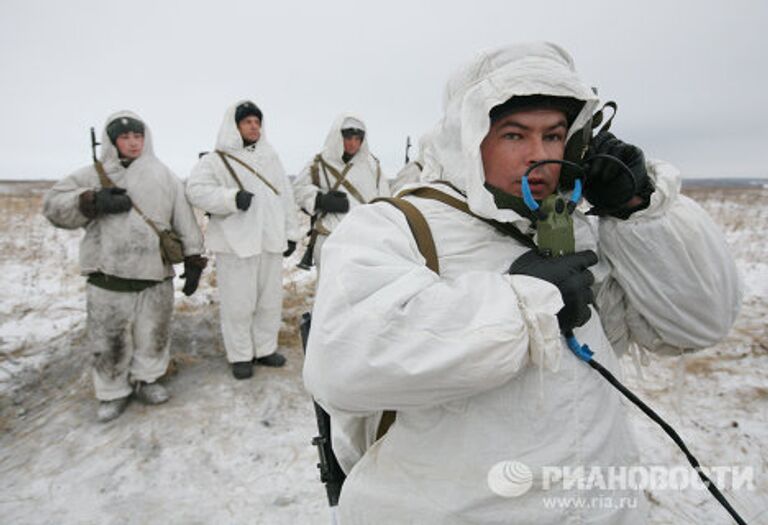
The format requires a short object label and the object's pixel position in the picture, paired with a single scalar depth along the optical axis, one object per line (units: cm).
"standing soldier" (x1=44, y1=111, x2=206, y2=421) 360
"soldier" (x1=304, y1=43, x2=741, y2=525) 103
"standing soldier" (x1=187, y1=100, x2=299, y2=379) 426
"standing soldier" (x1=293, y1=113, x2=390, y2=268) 496
